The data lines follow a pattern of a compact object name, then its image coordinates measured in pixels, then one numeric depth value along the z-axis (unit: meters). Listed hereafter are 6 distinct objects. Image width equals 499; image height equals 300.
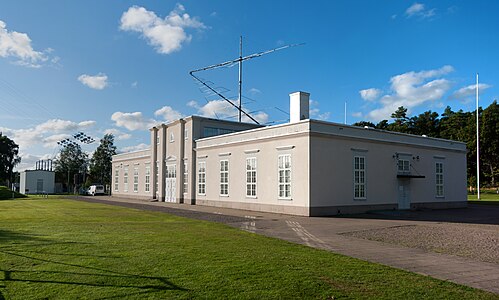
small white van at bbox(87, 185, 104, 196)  63.79
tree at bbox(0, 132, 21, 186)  93.38
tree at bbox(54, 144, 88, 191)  89.62
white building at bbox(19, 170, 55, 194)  67.12
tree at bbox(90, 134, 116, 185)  81.62
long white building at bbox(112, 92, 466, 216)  22.39
